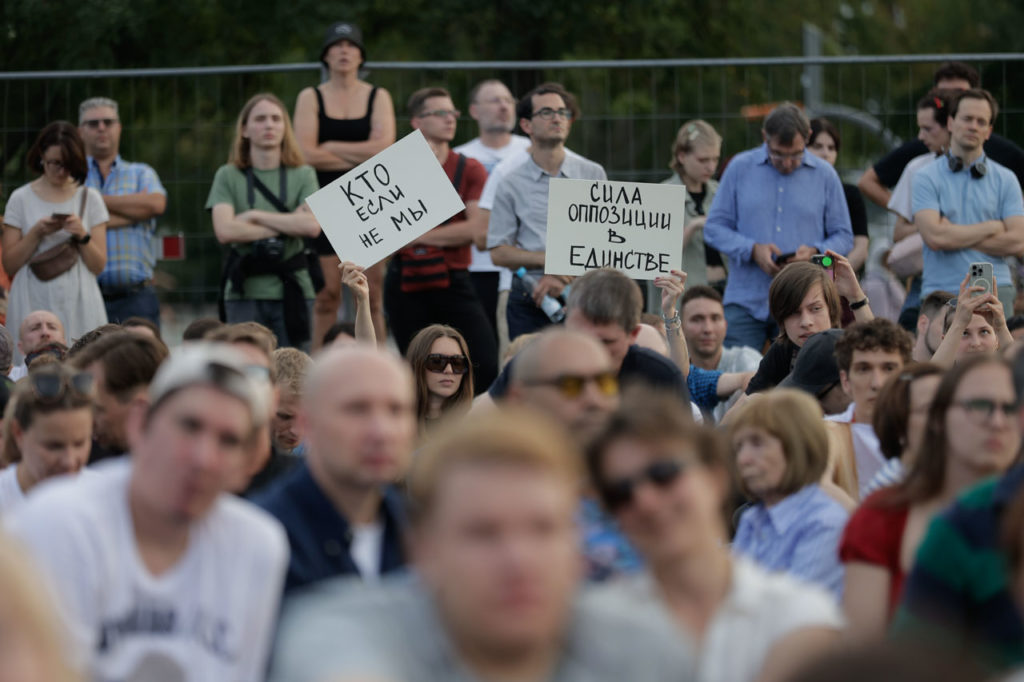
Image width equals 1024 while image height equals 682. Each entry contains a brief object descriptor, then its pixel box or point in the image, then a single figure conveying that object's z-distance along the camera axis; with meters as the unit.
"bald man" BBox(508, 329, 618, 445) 10.02
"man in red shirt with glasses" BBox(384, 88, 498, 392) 20.55
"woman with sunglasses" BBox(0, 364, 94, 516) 11.03
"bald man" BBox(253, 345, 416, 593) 8.78
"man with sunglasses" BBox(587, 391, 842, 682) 7.89
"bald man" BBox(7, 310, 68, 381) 18.73
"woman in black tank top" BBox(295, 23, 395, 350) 21.48
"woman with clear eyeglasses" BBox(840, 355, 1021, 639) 9.91
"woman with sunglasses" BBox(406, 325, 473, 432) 16.66
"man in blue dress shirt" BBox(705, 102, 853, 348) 20.27
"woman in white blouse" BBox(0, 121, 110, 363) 20.52
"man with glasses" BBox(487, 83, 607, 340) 20.12
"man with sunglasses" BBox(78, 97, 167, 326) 21.78
